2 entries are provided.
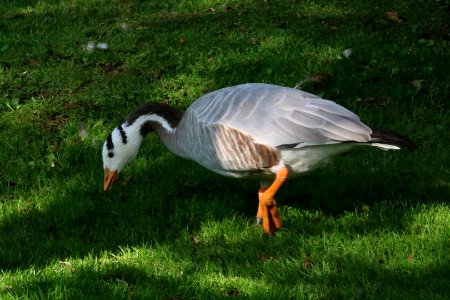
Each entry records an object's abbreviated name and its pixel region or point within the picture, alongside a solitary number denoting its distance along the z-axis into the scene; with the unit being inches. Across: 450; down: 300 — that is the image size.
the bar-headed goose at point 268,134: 383.1
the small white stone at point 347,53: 635.0
